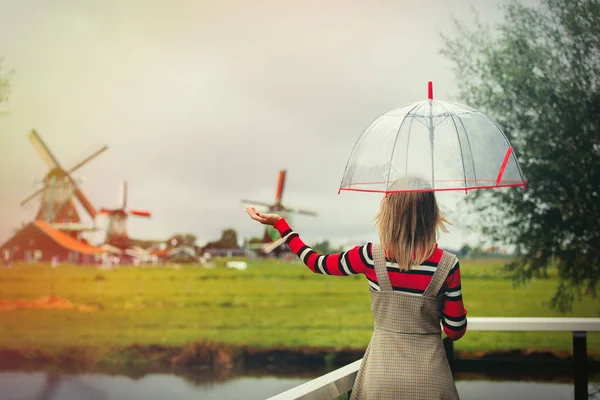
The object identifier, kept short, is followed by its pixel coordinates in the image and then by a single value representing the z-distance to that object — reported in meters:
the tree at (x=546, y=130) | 8.88
